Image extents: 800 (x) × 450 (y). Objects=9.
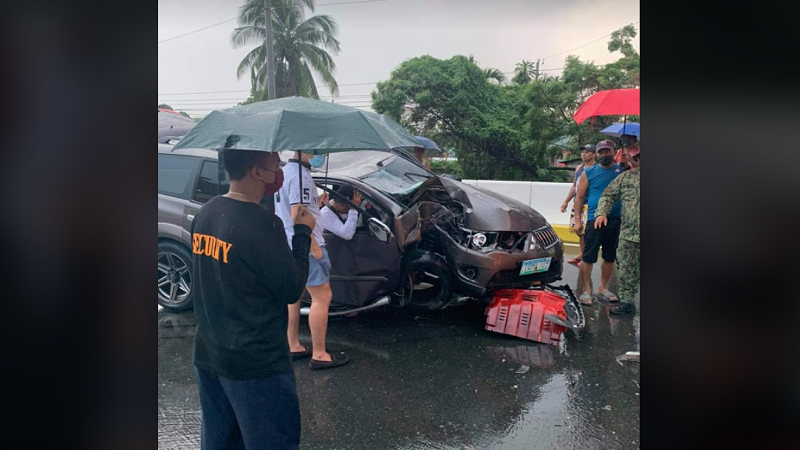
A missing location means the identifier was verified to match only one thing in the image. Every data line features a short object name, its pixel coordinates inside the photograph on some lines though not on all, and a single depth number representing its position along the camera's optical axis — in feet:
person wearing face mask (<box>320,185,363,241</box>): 12.27
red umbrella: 12.82
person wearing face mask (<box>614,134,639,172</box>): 14.61
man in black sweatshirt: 7.48
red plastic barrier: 14.11
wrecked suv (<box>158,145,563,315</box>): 13.16
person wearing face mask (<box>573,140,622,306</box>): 15.25
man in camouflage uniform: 13.74
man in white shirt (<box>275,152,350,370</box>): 9.49
